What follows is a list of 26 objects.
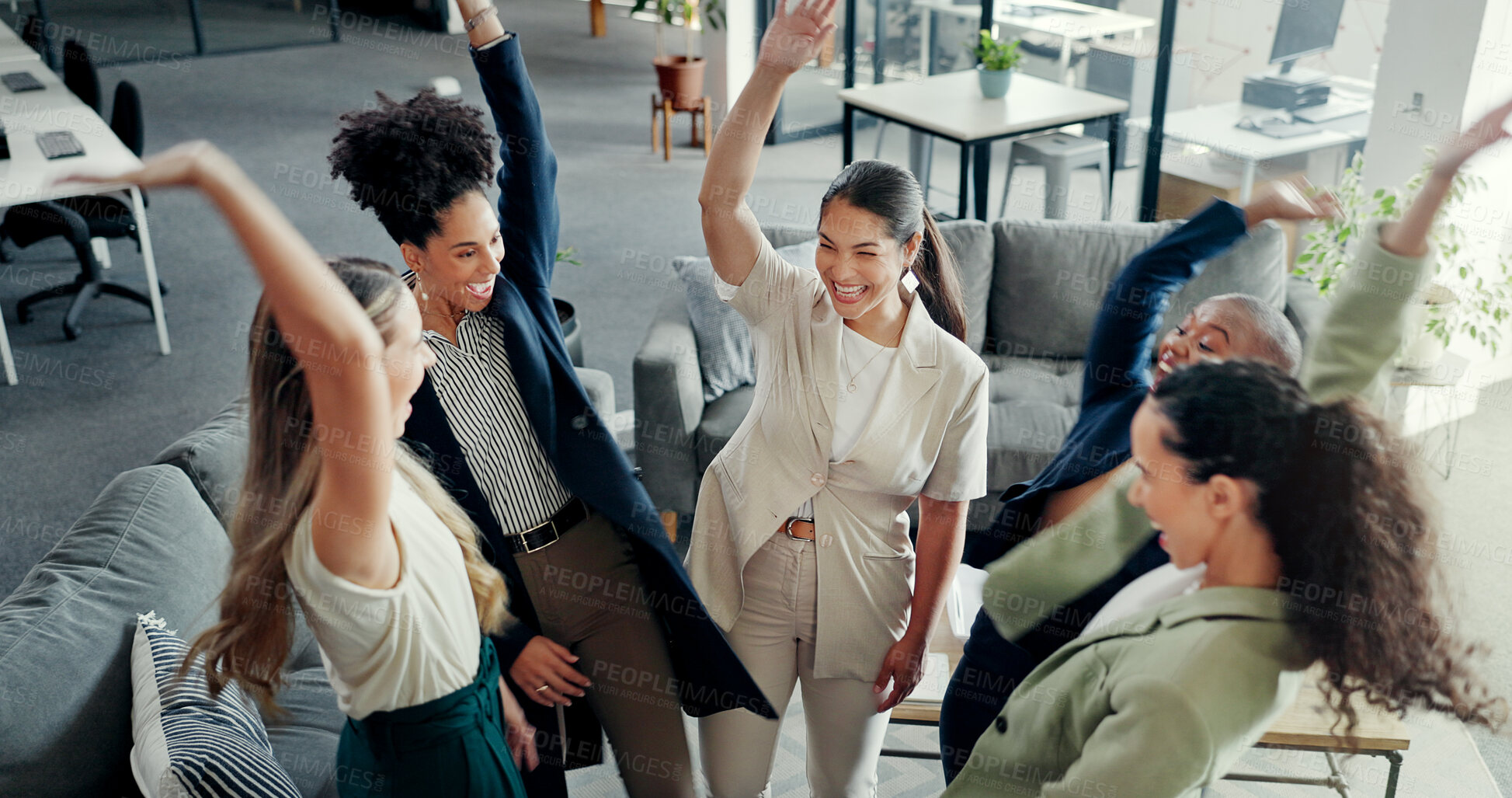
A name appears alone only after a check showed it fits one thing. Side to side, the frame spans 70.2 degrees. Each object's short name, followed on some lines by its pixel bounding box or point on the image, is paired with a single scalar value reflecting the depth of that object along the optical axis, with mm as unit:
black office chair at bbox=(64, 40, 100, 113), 5258
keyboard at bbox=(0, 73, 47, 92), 5488
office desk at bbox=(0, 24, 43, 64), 6301
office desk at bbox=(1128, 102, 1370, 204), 4570
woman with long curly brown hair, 975
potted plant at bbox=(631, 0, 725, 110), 6852
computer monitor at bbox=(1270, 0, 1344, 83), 4531
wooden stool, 6980
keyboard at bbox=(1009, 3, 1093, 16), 5996
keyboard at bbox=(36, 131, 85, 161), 4465
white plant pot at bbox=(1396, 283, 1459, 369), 3488
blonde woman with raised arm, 953
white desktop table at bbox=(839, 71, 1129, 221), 4992
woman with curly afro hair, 1545
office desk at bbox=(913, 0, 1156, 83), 5520
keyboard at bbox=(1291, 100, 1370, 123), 4680
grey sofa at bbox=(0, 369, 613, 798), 1706
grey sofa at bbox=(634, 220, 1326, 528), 3301
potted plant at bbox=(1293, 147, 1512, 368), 3473
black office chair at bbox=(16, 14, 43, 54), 6230
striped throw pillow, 1588
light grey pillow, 3453
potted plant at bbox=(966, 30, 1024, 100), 5285
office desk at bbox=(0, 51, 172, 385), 4168
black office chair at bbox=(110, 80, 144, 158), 4723
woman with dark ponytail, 1623
